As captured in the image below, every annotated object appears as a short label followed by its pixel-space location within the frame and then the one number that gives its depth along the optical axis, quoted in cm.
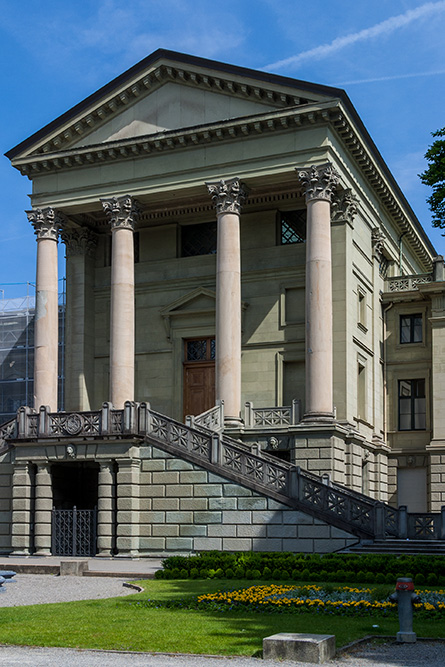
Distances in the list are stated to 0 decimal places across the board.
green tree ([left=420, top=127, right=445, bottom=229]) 3136
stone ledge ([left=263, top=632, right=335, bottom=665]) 1364
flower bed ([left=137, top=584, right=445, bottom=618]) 1895
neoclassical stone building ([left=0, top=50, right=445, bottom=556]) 3525
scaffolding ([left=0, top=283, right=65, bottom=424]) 6006
